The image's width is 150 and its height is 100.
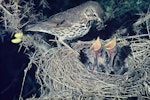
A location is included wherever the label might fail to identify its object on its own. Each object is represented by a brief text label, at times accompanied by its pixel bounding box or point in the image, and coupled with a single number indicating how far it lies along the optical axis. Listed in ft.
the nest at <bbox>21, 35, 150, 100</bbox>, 11.94
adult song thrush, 13.79
